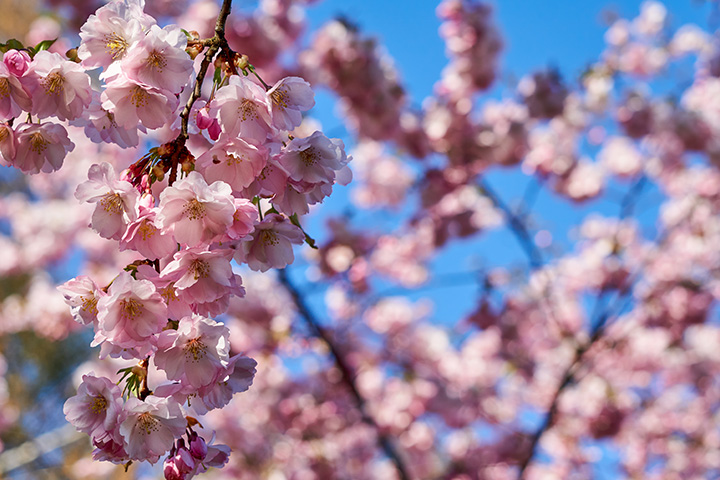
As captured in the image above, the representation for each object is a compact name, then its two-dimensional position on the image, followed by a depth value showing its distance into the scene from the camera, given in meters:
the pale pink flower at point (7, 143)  0.66
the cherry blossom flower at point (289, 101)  0.64
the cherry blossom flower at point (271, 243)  0.65
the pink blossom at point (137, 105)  0.63
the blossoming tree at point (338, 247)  0.61
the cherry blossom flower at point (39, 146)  0.66
